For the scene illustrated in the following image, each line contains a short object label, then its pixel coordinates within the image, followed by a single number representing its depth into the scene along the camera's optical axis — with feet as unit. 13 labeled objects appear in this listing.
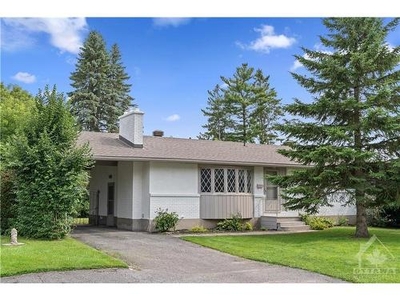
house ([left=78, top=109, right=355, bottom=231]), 54.75
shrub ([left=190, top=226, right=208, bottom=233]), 54.29
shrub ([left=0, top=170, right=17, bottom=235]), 44.93
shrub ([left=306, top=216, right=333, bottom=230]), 59.74
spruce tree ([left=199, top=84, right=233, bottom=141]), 128.26
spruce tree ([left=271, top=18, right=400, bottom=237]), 44.45
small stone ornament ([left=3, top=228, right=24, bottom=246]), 36.73
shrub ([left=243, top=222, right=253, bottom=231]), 58.08
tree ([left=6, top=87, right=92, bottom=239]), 42.24
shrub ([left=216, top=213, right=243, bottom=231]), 57.06
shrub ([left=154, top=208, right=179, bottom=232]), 52.85
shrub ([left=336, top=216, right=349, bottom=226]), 66.59
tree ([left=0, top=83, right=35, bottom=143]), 88.14
